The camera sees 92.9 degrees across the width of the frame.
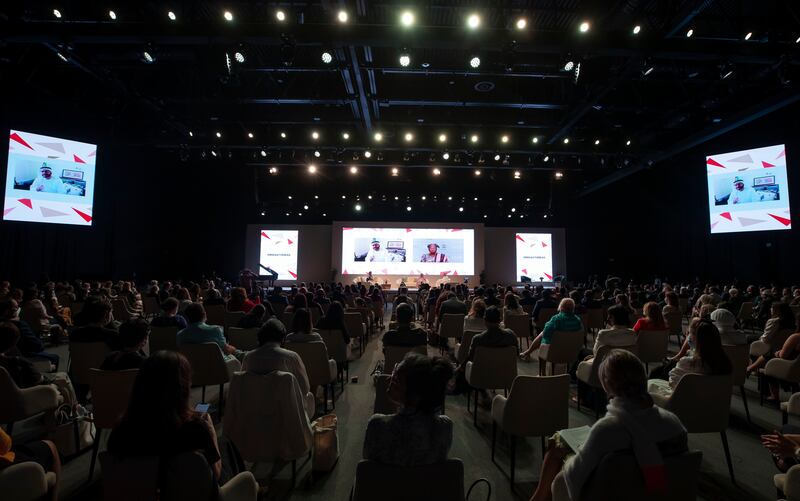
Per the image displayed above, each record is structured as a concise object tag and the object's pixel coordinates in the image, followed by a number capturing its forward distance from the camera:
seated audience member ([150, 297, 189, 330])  4.77
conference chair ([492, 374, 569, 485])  2.73
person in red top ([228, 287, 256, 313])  6.29
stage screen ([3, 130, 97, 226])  9.52
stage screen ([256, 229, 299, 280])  19.22
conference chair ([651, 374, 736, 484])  2.81
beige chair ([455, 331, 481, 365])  4.76
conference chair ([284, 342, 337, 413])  3.77
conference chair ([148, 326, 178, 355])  4.71
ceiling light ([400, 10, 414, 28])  5.94
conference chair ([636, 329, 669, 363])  4.65
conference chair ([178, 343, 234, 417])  3.78
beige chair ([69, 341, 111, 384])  3.72
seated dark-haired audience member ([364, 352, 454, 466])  1.55
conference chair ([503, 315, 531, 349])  6.59
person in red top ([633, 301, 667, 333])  4.77
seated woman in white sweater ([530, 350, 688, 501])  1.56
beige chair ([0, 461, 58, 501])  1.63
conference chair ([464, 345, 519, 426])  3.76
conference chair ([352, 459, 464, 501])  1.49
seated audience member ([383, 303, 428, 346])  4.02
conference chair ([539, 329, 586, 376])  4.53
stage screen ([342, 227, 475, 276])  18.64
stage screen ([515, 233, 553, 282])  20.05
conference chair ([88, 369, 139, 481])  2.74
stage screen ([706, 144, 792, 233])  11.06
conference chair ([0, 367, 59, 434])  2.85
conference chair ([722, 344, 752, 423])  3.72
